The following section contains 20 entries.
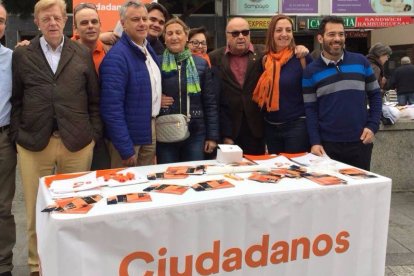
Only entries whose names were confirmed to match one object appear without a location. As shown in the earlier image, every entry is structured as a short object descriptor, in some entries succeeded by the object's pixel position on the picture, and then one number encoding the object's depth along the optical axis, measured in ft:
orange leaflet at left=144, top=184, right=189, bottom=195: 8.38
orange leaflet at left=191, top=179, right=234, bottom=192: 8.56
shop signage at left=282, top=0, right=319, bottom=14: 54.85
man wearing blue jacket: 10.57
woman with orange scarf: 12.57
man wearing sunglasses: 13.20
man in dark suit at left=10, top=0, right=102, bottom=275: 10.09
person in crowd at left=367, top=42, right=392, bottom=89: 24.77
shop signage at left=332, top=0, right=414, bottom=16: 55.77
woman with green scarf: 11.86
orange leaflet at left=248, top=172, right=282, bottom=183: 9.06
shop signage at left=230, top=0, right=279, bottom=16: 54.08
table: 7.37
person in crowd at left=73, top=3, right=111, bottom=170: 11.77
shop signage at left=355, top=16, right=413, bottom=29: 56.03
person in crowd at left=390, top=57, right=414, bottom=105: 35.58
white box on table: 10.57
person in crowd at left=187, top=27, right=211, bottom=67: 15.44
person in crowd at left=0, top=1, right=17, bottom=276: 10.44
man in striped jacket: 11.66
